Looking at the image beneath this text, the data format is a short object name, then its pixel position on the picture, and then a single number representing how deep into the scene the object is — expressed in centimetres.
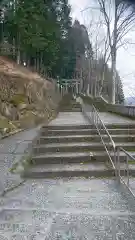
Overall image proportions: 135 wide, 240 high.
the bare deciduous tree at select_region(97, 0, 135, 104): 1323
